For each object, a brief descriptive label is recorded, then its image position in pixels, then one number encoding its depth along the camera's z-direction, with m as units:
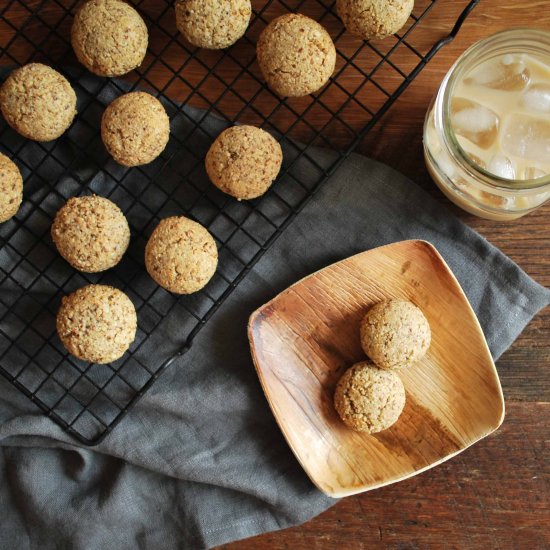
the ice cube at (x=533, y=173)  0.56
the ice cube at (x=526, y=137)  0.56
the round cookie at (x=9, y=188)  0.57
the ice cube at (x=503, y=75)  0.56
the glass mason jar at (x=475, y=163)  0.54
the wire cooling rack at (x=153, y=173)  0.60
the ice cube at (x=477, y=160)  0.56
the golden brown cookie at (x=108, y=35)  0.56
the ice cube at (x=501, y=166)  0.56
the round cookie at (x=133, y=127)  0.57
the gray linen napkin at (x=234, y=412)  0.61
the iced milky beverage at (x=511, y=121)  0.56
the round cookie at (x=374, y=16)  0.56
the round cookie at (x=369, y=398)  0.58
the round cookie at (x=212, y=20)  0.56
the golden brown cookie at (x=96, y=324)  0.57
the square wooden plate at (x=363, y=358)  0.60
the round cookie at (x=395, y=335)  0.58
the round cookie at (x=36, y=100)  0.57
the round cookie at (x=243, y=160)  0.57
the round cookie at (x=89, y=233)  0.57
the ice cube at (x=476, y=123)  0.56
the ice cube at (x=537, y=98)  0.56
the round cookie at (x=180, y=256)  0.57
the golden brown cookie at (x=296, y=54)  0.56
